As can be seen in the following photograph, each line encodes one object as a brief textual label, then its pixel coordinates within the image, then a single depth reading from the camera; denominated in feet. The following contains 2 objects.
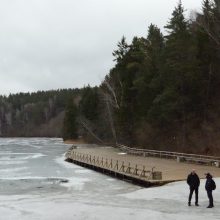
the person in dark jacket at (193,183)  44.35
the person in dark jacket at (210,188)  42.66
